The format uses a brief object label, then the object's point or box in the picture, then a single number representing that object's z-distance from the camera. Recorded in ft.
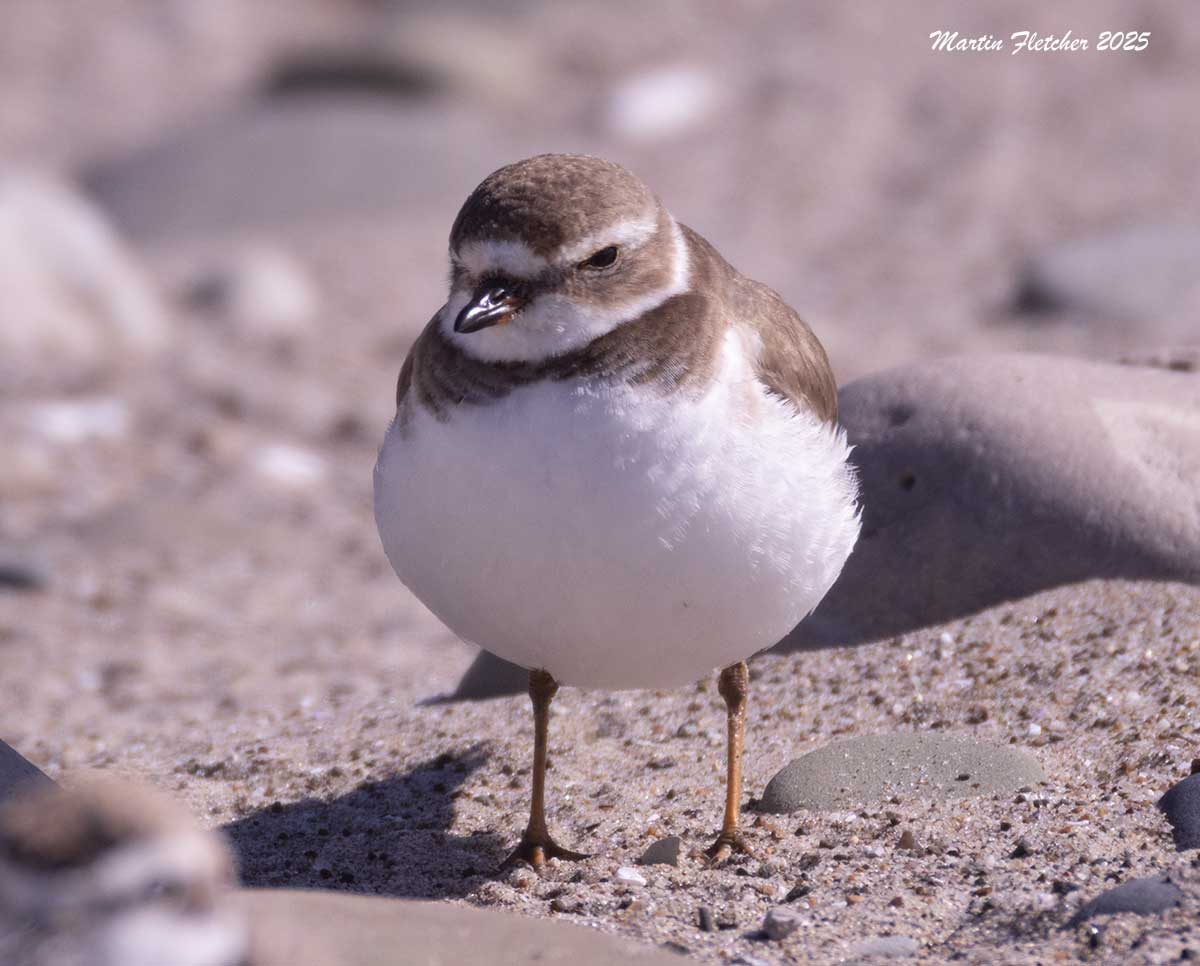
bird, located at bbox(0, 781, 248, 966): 20.18
